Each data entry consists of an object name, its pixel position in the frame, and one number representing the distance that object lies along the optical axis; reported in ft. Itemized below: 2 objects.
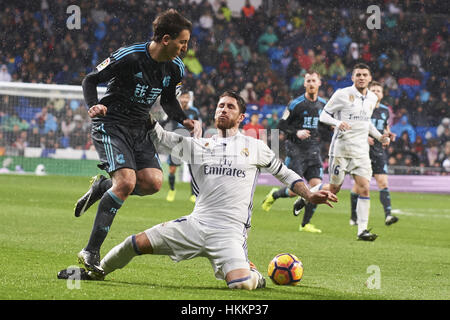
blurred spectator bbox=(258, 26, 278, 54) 87.30
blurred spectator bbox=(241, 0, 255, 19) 89.25
